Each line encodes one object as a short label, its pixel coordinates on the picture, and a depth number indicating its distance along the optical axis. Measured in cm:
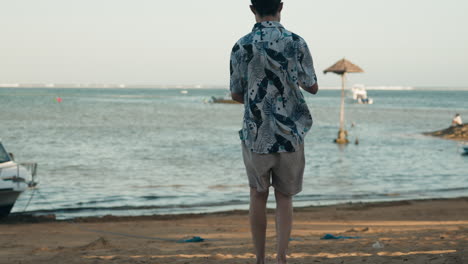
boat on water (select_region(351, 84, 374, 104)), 10750
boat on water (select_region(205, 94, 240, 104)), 10473
